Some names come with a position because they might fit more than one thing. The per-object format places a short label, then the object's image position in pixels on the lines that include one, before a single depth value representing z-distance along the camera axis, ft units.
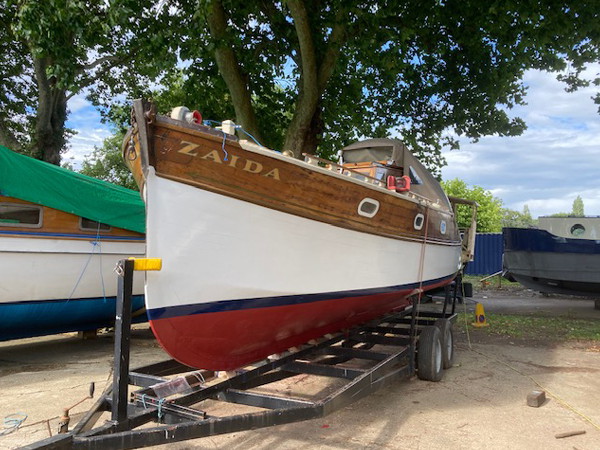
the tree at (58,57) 23.27
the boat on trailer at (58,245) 19.92
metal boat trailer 9.20
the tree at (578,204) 485.15
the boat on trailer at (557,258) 35.04
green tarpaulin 20.13
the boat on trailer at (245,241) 10.86
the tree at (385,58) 28.40
